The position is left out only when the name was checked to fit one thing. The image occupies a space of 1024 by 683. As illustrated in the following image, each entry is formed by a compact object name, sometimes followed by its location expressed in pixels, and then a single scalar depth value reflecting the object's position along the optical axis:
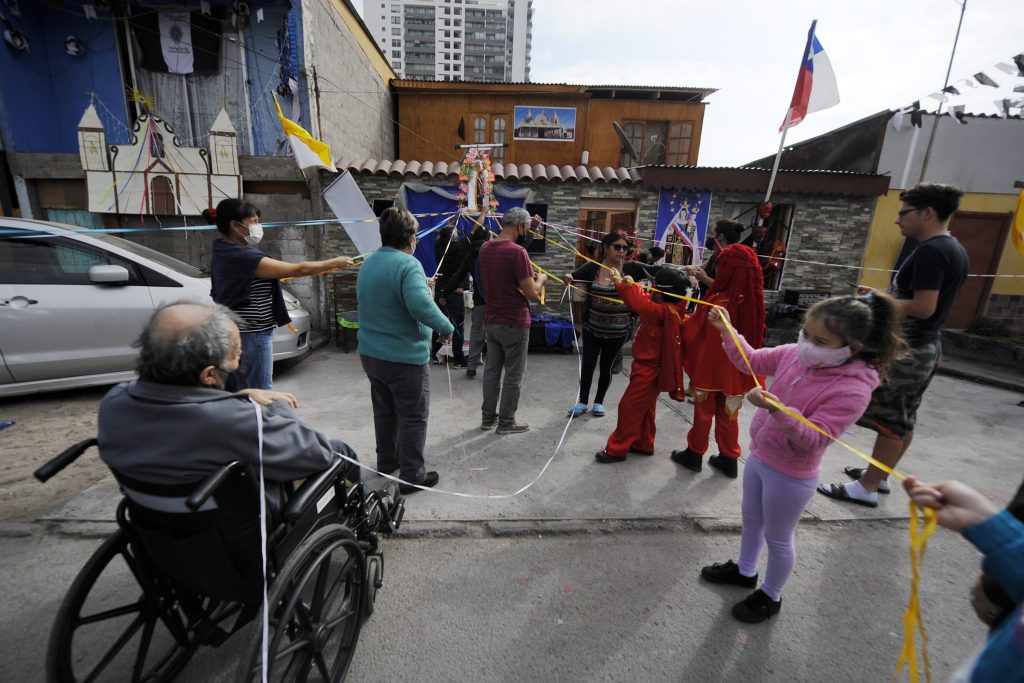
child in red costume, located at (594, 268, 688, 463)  3.20
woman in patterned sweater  3.69
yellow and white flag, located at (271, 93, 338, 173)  3.75
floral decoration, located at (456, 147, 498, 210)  5.33
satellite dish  10.81
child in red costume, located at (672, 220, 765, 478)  2.97
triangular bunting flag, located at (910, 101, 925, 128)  8.15
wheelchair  1.34
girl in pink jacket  1.71
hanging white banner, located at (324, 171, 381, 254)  4.04
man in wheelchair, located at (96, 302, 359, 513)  1.30
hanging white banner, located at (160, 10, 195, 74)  6.38
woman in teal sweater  2.57
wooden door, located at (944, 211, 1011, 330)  8.82
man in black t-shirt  2.56
